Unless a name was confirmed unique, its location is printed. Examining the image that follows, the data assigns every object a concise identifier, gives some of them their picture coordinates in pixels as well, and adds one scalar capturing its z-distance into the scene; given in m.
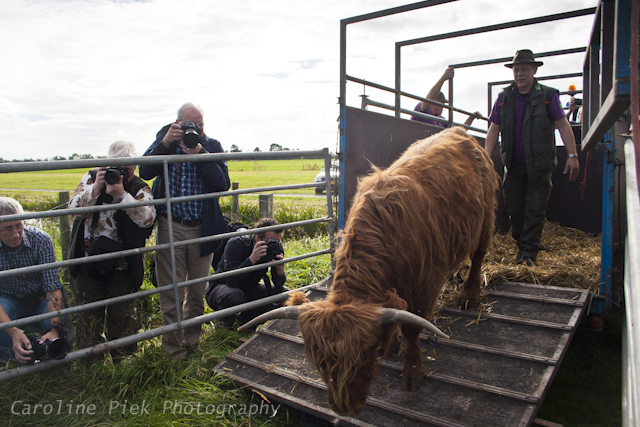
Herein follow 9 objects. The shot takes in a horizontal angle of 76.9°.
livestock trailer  2.29
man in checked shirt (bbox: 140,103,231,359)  3.64
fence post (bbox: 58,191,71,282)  3.91
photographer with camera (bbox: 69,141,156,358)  3.24
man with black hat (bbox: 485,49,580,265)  4.41
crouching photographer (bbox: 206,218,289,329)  4.09
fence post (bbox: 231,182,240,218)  8.87
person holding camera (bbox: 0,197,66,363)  3.02
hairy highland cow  2.38
